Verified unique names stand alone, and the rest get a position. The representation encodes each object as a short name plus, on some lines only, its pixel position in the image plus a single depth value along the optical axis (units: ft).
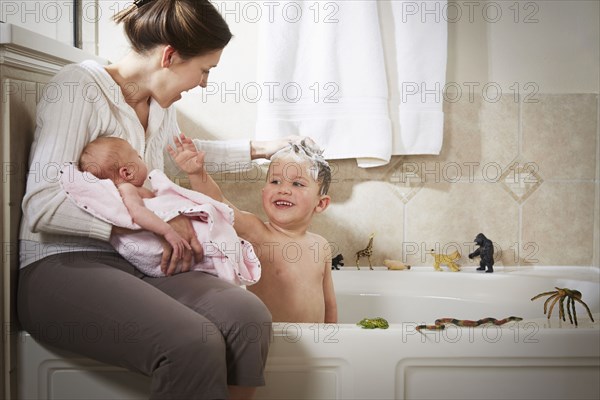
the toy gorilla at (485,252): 6.93
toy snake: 4.40
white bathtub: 4.36
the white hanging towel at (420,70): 6.81
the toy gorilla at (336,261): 6.89
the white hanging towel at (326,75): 6.72
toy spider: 4.63
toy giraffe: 7.04
